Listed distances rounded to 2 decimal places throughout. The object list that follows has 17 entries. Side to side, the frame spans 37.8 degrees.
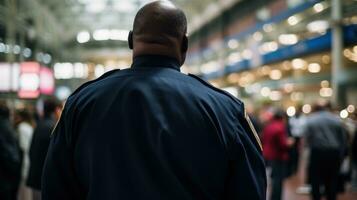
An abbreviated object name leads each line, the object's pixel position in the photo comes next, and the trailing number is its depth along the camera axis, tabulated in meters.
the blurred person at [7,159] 6.22
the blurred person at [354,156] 10.97
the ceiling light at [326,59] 20.15
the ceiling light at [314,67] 21.58
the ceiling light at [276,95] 27.56
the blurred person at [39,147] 6.09
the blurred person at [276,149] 8.85
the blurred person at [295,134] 13.59
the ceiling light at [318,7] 18.13
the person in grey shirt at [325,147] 8.57
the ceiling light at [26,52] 21.12
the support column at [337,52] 14.71
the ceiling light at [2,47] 15.61
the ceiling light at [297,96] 24.22
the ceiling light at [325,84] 20.13
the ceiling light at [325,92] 19.69
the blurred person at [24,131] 8.03
